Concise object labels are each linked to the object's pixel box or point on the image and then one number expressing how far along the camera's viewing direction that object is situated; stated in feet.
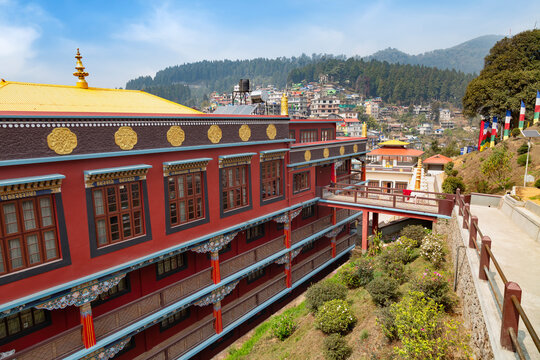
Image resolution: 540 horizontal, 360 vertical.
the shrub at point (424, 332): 22.52
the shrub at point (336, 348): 33.42
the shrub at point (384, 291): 37.83
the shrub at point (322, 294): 45.34
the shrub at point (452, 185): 81.20
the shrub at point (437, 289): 29.66
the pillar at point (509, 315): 15.83
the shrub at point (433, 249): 39.31
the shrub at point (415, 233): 54.80
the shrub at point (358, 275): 49.81
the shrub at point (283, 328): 45.27
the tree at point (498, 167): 76.38
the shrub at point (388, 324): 29.50
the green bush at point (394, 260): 42.29
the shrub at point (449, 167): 122.05
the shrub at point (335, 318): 37.52
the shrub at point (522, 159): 88.89
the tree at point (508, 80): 120.06
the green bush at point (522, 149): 94.69
